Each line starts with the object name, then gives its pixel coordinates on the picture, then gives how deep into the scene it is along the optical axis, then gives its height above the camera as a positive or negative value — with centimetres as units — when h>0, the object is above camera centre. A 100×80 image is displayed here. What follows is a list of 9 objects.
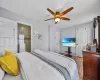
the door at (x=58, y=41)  460 -13
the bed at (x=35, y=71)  81 -50
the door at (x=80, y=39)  401 +3
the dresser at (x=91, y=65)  151 -72
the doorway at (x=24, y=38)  210 +6
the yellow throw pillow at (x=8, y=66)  96 -44
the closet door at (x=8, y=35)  169 +15
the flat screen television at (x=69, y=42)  434 -19
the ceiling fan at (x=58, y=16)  198 +81
